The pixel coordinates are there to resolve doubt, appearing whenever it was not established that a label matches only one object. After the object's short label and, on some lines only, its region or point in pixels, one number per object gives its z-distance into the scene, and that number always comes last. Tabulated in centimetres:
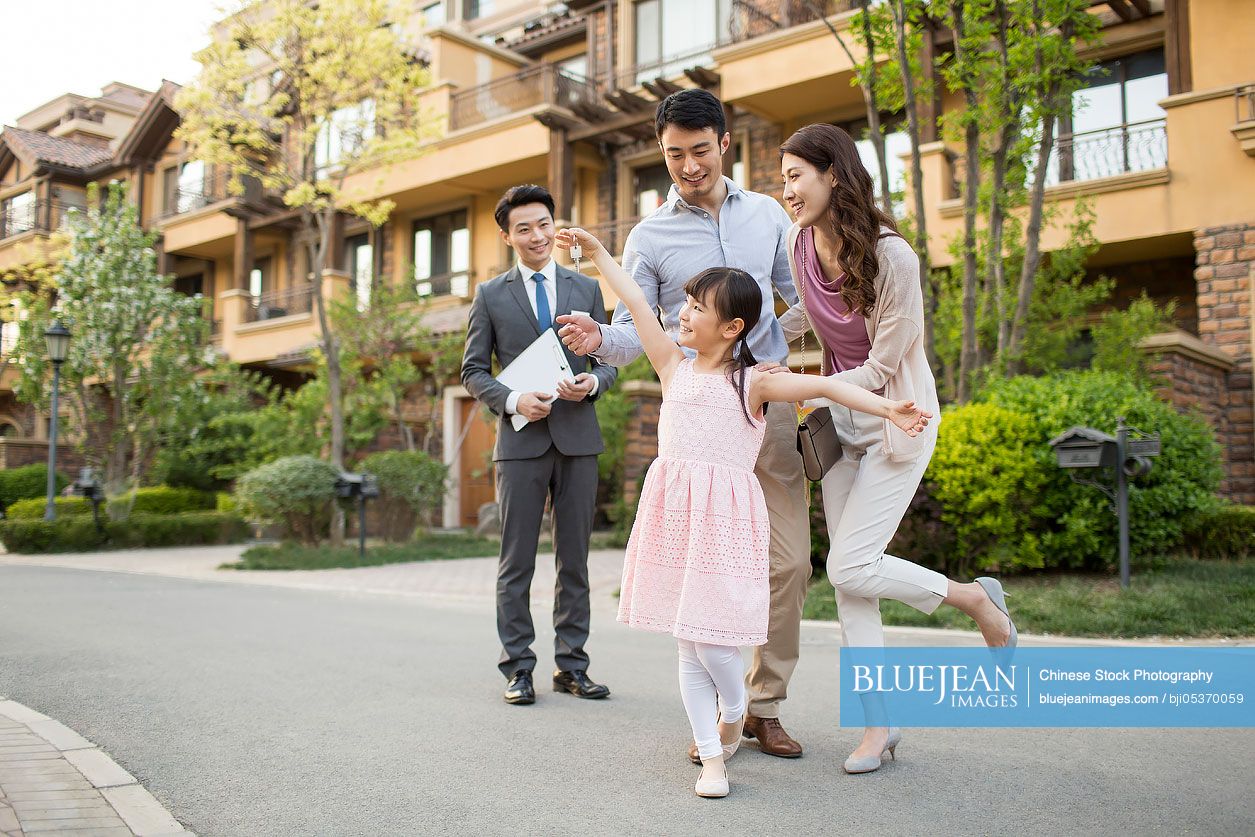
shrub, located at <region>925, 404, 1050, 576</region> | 793
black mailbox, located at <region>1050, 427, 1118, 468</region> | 723
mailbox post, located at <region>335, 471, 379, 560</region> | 1321
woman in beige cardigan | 327
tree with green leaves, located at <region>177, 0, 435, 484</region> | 1513
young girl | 314
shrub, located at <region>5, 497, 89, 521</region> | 1877
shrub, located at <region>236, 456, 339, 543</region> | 1340
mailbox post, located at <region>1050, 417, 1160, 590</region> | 720
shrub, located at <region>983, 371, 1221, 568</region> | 775
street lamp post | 1603
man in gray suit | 459
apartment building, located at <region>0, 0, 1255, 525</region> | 1211
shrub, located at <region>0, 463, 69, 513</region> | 2316
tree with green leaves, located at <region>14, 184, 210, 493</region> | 1778
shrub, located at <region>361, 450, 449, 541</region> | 1505
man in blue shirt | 357
